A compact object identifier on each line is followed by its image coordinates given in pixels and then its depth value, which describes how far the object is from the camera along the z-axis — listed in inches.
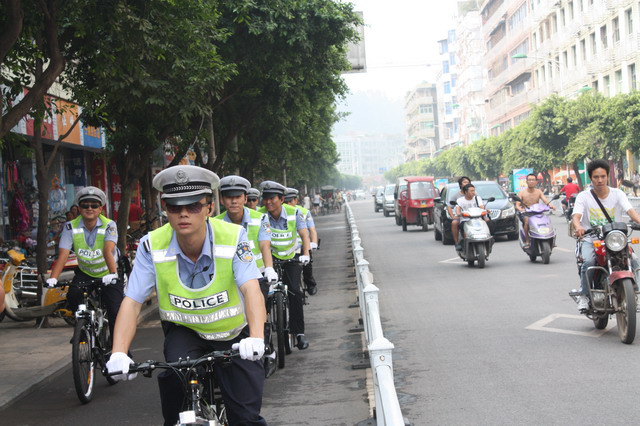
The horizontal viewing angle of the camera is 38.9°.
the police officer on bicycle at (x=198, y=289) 159.3
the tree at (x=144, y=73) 474.0
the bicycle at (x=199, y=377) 149.3
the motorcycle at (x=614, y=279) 328.5
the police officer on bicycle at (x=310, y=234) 424.2
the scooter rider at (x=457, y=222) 712.4
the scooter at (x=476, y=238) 683.4
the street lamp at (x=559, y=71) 2409.0
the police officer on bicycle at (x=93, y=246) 335.3
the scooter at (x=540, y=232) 669.9
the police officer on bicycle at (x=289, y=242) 384.5
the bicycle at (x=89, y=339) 302.8
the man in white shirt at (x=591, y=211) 356.5
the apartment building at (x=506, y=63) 3142.2
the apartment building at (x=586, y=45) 1910.7
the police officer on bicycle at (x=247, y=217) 320.2
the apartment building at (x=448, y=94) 5743.1
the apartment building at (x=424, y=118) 7160.4
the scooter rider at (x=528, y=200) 682.8
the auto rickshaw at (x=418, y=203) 1307.8
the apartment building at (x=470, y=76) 4724.4
